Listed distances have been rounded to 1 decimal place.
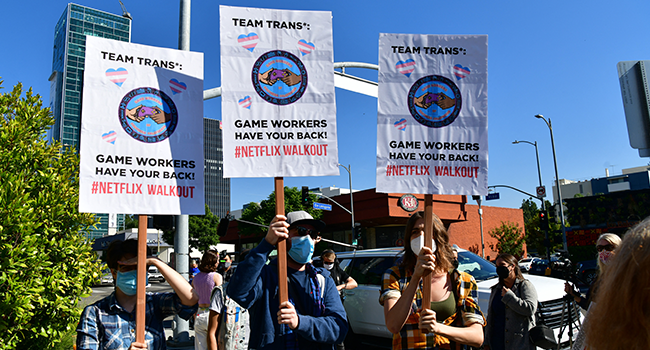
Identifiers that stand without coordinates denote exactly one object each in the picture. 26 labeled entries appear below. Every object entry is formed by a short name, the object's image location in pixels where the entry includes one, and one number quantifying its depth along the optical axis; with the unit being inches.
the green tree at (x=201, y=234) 2358.5
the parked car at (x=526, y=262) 1299.8
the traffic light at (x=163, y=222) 284.8
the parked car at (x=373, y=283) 287.0
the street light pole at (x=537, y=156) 1253.7
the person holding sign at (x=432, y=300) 120.0
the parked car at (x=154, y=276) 1415.1
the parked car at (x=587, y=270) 852.0
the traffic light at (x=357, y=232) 1126.4
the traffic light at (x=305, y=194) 1163.4
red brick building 1524.4
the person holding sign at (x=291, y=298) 115.7
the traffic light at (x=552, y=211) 939.3
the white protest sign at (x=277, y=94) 134.3
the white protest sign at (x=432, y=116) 143.6
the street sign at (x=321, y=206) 1110.9
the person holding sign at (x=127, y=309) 114.7
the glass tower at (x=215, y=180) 5920.3
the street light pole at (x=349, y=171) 1464.6
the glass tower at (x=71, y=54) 6368.1
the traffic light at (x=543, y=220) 922.9
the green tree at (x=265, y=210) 1825.8
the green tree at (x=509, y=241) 1706.4
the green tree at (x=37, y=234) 192.9
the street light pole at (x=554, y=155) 1046.0
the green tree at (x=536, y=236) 1588.8
